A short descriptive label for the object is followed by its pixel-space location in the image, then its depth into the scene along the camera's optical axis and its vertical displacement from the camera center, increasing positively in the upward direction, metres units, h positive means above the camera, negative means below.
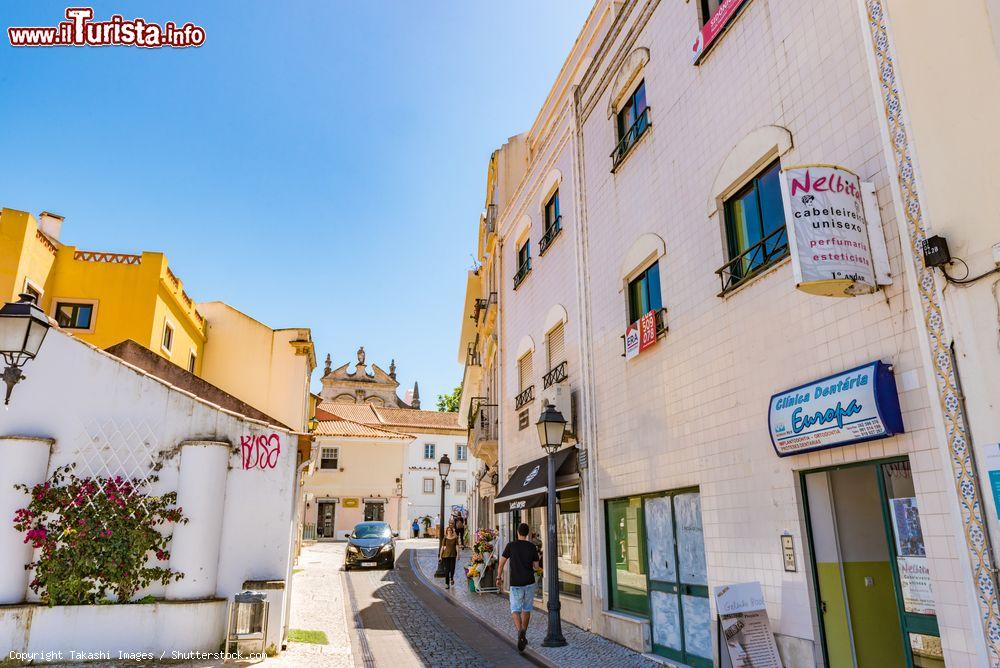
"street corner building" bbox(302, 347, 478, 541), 44.66 +3.61
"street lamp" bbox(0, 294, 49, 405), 7.36 +2.06
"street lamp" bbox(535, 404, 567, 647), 10.05 +0.20
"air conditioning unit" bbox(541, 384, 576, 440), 12.51 +2.14
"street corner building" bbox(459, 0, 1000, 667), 5.09 +1.84
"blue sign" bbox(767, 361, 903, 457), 5.50 +0.93
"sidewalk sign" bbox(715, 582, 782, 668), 6.62 -1.06
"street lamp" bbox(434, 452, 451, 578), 21.82 +1.78
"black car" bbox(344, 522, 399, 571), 23.39 -0.87
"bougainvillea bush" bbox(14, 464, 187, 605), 8.51 -0.13
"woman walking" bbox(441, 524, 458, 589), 18.03 -0.85
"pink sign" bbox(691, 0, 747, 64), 8.41 +6.21
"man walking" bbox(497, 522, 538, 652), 9.91 -0.87
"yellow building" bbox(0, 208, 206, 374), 20.20 +7.01
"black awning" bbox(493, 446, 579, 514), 12.27 +0.72
